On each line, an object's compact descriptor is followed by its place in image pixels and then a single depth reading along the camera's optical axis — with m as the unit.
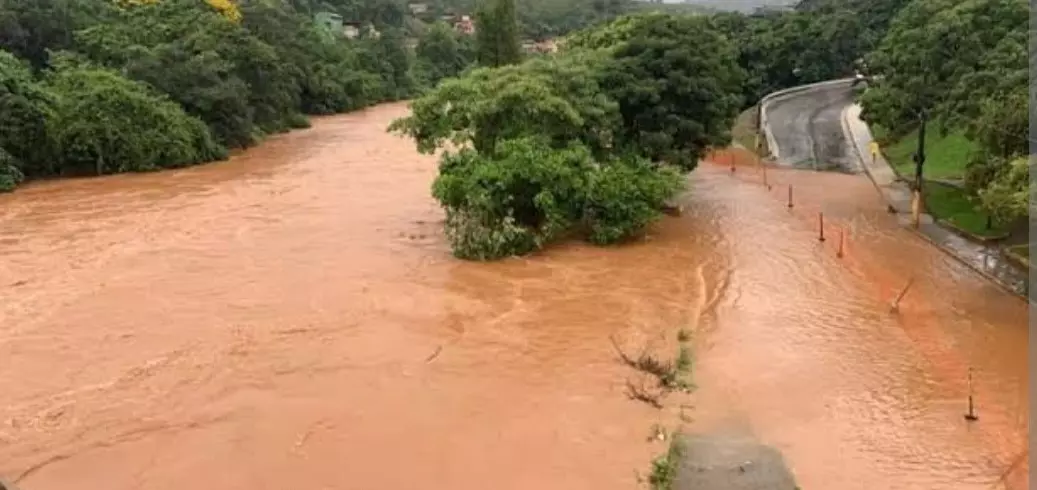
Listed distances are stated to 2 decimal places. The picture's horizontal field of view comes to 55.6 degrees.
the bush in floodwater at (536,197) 20.12
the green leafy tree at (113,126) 31.14
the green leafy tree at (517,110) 21.23
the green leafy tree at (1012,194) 14.55
